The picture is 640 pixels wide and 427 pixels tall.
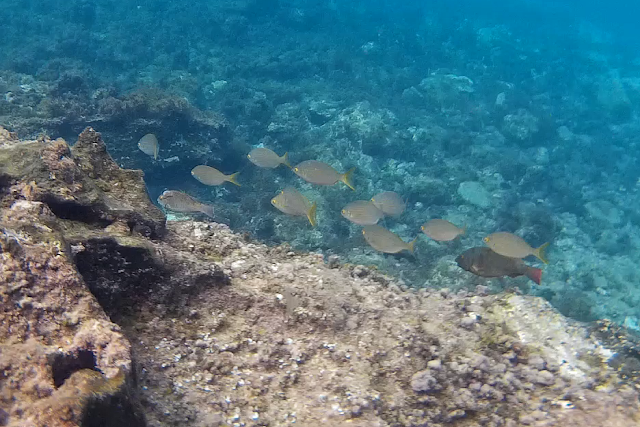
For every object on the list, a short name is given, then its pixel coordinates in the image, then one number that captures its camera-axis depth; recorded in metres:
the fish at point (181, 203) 4.89
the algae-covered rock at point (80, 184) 2.30
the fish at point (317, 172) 5.82
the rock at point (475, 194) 12.21
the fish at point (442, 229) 5.31
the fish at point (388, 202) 6.50
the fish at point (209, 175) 6.16
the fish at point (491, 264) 3.83
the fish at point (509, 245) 4.23
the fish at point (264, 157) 6.88
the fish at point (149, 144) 7.23
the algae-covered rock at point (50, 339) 1.35
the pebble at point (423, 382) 2.41
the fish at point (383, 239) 5.00
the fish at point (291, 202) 5.33
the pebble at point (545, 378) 2.64
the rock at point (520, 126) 16.83
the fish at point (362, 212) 5.56
